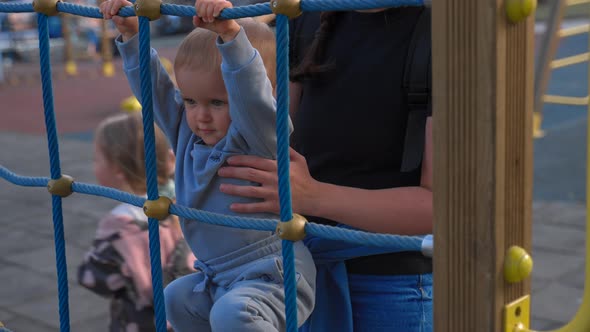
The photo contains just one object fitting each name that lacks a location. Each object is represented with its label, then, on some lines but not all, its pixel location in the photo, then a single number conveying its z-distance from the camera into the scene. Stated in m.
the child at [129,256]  3.63
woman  2.83
